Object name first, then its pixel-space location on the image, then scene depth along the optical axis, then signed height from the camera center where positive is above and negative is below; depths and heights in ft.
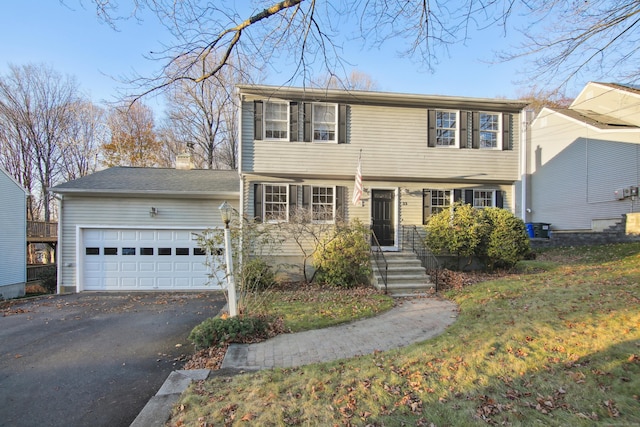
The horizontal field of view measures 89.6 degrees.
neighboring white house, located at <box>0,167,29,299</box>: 48.57 -3.77
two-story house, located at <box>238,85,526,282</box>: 35.32 +6.59
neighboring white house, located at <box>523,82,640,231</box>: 50.98 +9.18
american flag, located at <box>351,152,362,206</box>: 32.45 +2.51
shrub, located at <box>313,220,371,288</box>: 30.81 -4.42
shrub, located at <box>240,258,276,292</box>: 20.33 -3.94
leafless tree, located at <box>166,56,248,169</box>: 68.44 +19.79
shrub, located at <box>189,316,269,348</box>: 17.29 -6.53
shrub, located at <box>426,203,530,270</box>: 32.58 -2.20
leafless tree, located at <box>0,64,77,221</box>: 75.87 +19.01
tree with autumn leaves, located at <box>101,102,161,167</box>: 78.74 +17.24
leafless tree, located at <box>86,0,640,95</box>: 16.25 +8.81
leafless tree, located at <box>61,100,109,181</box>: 82.94 +19.00
